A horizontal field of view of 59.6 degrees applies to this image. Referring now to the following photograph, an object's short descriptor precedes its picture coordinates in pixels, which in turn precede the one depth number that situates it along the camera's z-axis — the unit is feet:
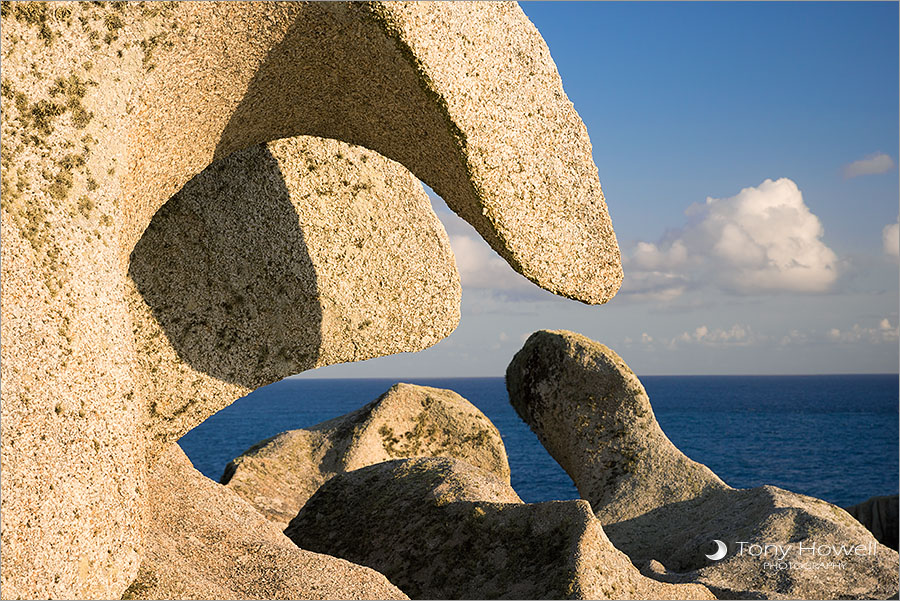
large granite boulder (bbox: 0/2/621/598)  13.92
